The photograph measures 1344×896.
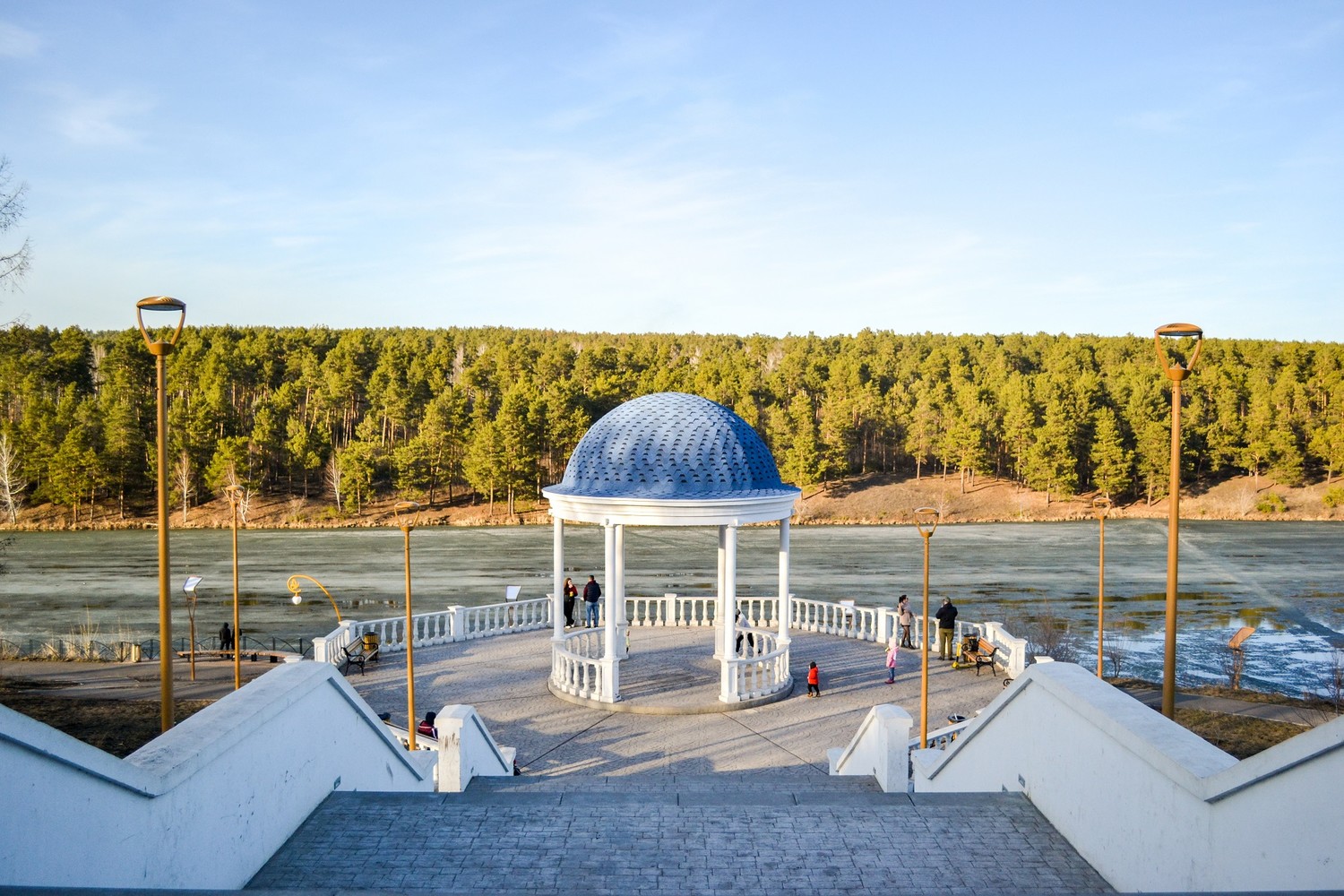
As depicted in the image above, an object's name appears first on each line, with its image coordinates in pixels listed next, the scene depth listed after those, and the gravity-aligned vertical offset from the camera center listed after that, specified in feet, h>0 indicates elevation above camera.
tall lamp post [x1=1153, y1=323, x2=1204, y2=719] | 30.71 -3.94
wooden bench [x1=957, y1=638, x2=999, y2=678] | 62.18 -16.47
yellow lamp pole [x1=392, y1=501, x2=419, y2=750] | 43.75 -12.11
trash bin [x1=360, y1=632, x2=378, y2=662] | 63.10 -16.30
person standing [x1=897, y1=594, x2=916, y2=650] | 70.54 -16.24
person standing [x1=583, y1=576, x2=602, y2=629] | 75.72 -15.80
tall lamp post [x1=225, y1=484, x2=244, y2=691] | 55.52 -6.58
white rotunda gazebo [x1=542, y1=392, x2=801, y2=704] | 54.75 -5.37
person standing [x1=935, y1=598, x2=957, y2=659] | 64.95 -15.56
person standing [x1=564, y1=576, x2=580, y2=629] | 75.90 -15.68
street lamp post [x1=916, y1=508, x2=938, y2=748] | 43.09 -13.38
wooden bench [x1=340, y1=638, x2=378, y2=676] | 61.46 -16.61
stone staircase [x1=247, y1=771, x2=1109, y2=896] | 20.20 -10.50
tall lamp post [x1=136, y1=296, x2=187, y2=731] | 29.89 -2.52
